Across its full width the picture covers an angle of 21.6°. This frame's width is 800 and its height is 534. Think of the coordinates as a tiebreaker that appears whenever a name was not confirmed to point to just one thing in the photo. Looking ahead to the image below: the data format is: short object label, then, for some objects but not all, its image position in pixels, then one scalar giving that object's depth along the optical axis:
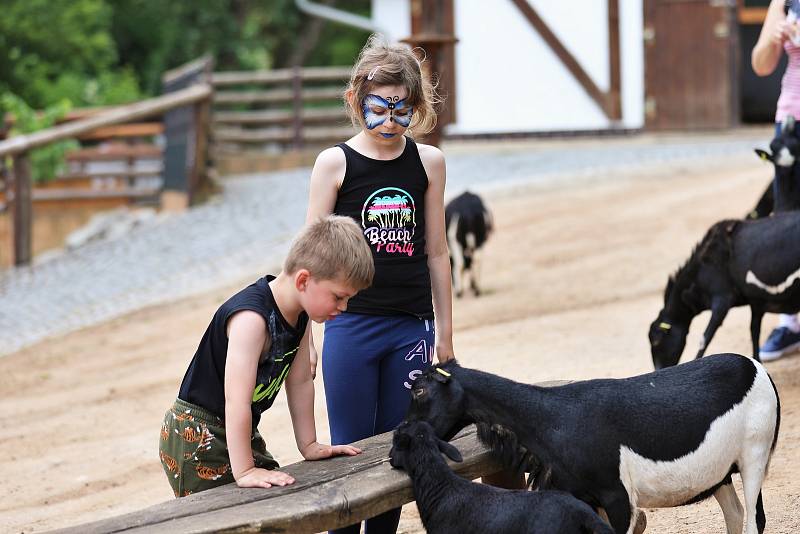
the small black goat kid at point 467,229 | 18.99
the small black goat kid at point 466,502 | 6.31
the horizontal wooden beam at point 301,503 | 6.17
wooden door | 31.57
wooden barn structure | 31.68
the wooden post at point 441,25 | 32.54
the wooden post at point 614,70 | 32.20
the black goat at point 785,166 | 12.26
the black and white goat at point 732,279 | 11.53
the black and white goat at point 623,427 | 6.88
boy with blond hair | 6.66
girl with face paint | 7.63
